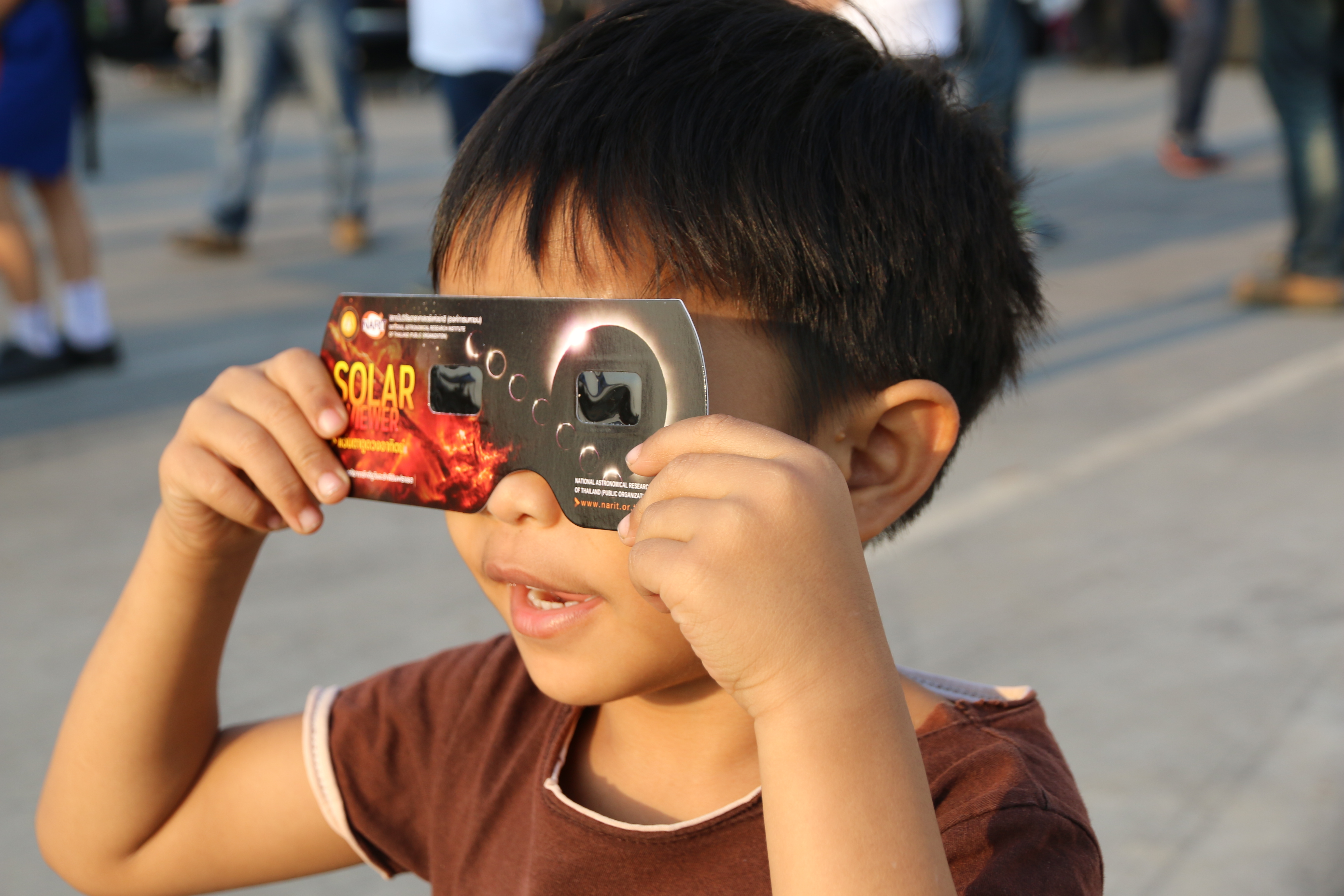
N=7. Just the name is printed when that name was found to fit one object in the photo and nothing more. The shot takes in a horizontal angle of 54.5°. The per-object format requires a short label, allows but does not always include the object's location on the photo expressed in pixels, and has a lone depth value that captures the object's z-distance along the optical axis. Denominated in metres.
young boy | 0.93
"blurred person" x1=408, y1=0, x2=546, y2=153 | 4.79
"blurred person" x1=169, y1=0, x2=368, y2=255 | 5.85
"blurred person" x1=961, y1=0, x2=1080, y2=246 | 4.89
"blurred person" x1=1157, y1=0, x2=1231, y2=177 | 7.36
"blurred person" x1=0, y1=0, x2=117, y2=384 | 4.20
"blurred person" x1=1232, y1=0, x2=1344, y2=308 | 4.71
